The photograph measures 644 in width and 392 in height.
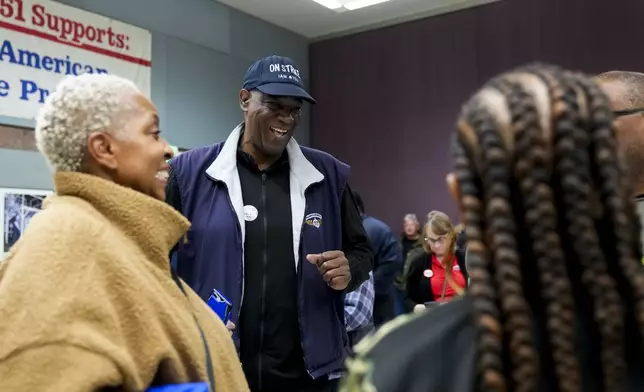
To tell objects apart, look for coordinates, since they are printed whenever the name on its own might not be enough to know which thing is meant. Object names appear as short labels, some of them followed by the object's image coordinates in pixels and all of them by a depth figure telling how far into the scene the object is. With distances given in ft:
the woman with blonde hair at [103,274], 3.79
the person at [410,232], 21.54
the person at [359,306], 10.58
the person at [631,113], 4.25
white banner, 14.84
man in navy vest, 6.52
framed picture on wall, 14.24
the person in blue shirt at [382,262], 15.62
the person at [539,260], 2.38
